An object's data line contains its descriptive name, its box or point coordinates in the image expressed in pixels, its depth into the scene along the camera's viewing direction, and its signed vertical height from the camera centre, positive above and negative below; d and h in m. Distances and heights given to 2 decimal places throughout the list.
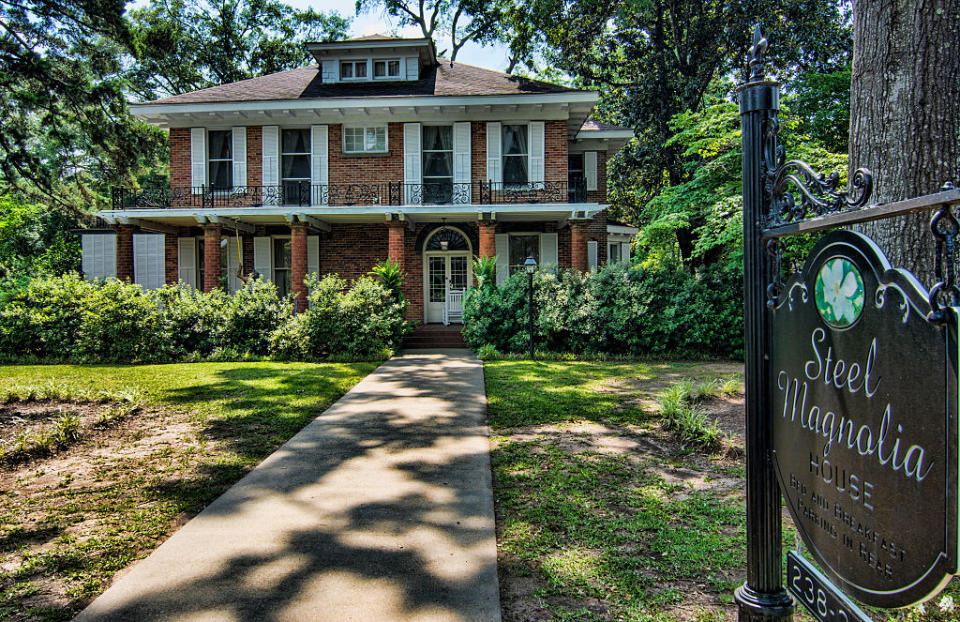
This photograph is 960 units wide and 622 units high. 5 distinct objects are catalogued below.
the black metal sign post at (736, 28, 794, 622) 1.87 -0.26
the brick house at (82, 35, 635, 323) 16.48 +4.05
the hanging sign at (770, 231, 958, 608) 1.17 -0.29
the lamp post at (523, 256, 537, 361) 12.34 +0.89
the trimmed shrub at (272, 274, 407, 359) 12.32 -0.42
